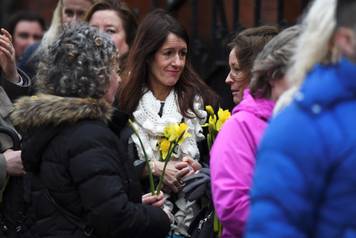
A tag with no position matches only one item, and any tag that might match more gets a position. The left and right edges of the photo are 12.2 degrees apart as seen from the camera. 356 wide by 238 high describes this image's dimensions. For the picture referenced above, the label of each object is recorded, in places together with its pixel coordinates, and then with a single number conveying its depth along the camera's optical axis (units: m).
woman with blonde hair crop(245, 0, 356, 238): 4.40
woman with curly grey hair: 6.59
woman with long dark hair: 8.20
